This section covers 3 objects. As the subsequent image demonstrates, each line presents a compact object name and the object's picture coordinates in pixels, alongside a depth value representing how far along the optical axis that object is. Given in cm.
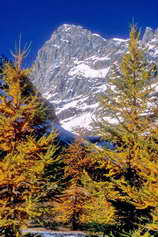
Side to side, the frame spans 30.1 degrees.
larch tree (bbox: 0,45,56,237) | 1070
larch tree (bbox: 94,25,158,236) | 1188
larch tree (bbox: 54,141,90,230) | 2205
